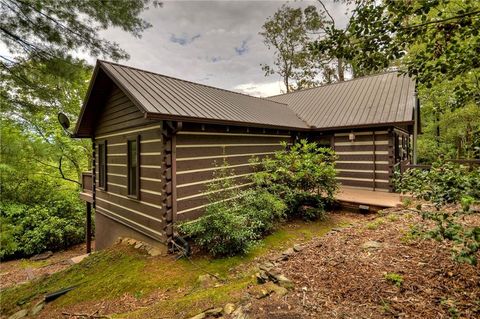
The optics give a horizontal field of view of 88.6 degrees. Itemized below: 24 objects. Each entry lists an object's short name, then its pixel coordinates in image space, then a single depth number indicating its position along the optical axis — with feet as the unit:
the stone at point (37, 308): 15.28
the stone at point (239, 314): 7.63
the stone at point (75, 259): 29.06
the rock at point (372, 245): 11.94
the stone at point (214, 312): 8.15
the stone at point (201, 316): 8.13
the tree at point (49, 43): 13.53
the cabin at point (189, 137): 18.20
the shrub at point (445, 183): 7.33
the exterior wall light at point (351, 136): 31.01
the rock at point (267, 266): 11.01
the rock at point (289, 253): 12.69
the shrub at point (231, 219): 16.37
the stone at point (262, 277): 10.00
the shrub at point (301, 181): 23.02
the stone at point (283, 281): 9.21
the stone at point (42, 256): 34.27
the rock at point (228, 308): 8.09
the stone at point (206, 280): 13.07
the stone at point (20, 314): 15.24
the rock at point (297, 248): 13.22
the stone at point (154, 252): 18.08
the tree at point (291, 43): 62.90
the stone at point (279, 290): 8.64
